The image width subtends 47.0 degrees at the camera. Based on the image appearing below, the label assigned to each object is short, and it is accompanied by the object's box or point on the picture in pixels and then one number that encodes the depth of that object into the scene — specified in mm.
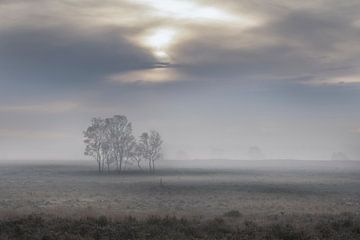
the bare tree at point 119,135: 125188
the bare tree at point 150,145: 133250
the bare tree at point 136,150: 128175
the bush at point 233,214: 29484
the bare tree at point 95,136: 121500
